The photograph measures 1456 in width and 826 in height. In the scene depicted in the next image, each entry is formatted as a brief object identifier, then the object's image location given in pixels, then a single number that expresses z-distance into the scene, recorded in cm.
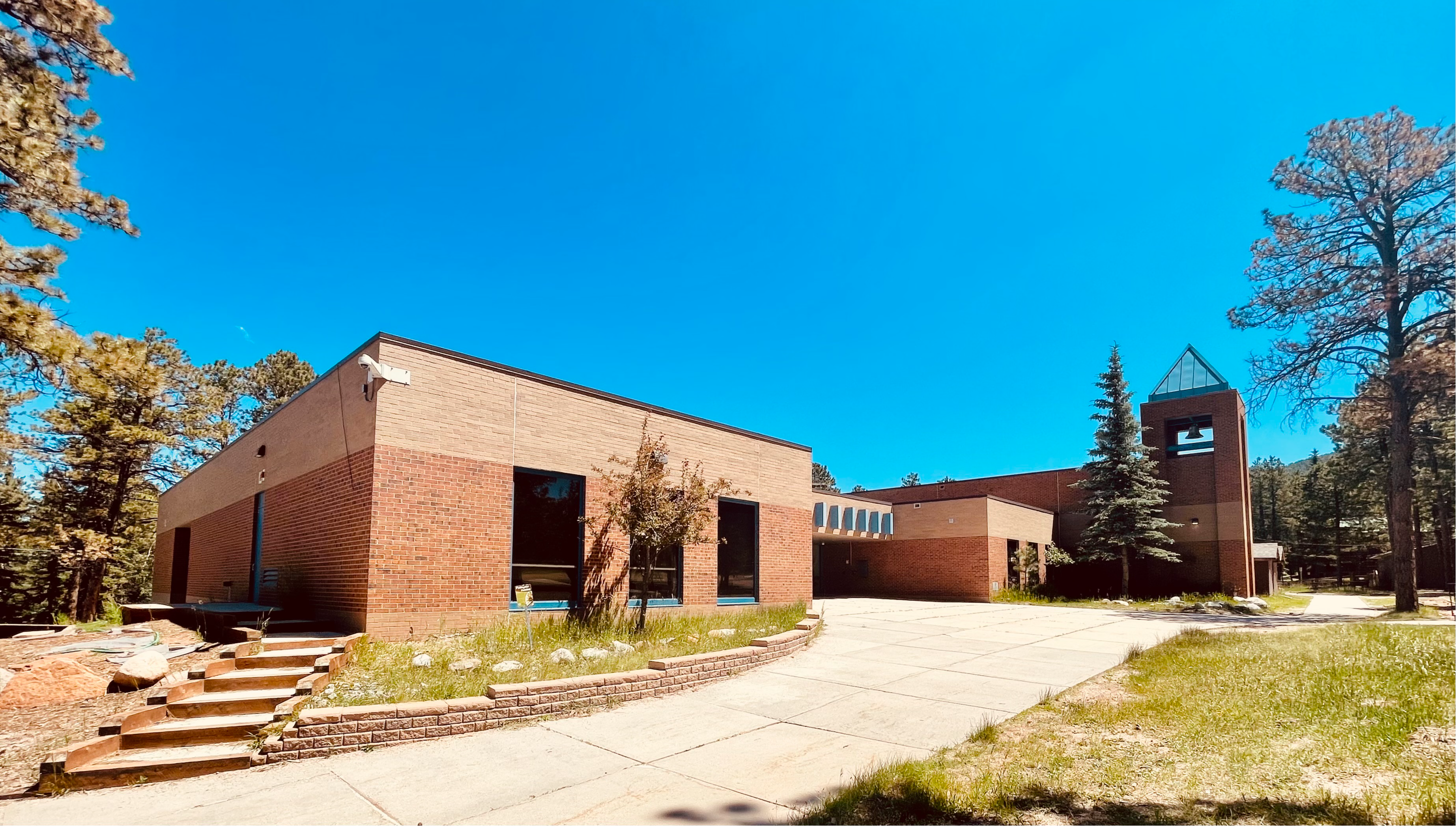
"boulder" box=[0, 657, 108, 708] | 769
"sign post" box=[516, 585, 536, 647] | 1059
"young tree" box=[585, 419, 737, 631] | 1210
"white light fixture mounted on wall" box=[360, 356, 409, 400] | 1038
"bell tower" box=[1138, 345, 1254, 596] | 3025
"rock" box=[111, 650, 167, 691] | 802
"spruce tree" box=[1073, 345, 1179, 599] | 2975
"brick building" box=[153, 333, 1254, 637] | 1048
